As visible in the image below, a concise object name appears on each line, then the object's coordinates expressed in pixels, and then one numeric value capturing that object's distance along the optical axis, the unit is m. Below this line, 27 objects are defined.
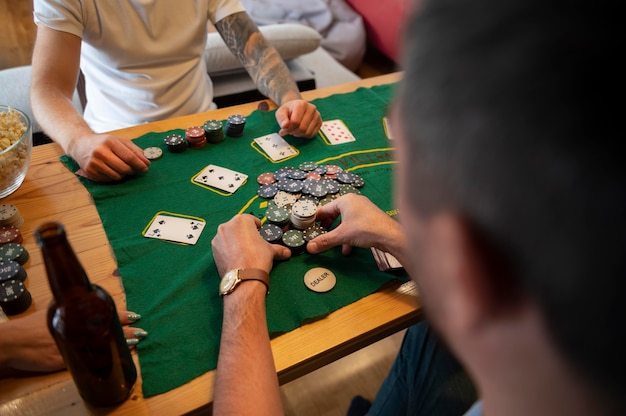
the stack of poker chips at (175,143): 1.56
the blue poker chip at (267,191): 1.41
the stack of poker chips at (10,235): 1.19
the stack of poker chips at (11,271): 1.06
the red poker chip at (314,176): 1.47
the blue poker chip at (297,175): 1.47
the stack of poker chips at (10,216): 1.24
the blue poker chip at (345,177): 1.48
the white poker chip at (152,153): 1.54
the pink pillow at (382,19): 3.63
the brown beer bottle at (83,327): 0.72
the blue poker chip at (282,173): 1.47
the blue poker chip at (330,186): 1.42
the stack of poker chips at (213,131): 1.61
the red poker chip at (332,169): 1.52
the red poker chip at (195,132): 1.59
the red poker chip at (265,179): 1.46
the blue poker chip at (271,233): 1.22
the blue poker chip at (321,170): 1.52
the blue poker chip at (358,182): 1.47
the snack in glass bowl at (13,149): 1.30
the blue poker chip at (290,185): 1.42
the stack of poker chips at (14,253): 1.13
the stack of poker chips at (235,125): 1.65
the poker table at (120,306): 0.91
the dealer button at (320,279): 1.13
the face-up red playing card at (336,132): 1.71
